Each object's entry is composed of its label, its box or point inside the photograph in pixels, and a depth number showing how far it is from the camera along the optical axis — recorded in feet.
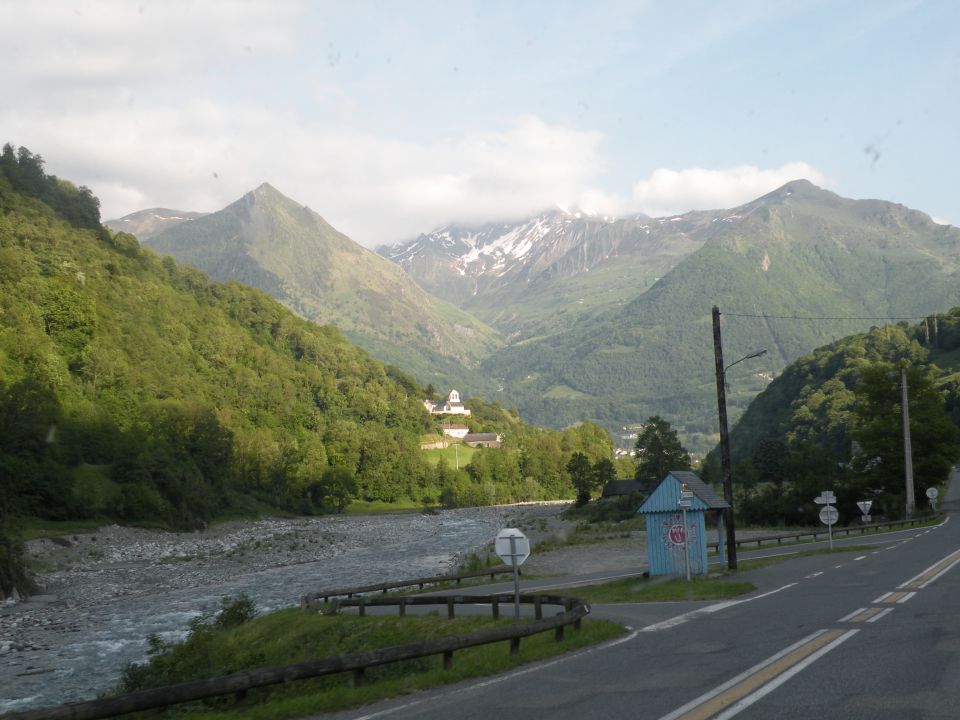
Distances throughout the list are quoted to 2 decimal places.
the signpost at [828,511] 143.95
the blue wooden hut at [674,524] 111.55
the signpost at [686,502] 106.83
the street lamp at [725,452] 119.44
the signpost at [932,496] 233.76
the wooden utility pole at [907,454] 232.32
